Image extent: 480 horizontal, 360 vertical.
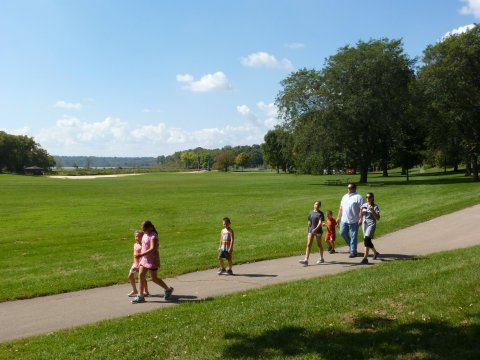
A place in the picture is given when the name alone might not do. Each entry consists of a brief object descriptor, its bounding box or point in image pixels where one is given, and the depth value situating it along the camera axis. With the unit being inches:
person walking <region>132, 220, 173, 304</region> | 394.9
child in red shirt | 589.9
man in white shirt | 543.9
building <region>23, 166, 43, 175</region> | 5753.0
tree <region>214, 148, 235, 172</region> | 7795.3
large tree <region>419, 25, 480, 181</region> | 2004.2
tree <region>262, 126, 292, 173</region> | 5669.3
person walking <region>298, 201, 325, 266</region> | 521.3
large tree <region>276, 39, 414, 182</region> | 2149.4
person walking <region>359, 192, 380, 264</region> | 509.7
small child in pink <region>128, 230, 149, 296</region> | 418.3
